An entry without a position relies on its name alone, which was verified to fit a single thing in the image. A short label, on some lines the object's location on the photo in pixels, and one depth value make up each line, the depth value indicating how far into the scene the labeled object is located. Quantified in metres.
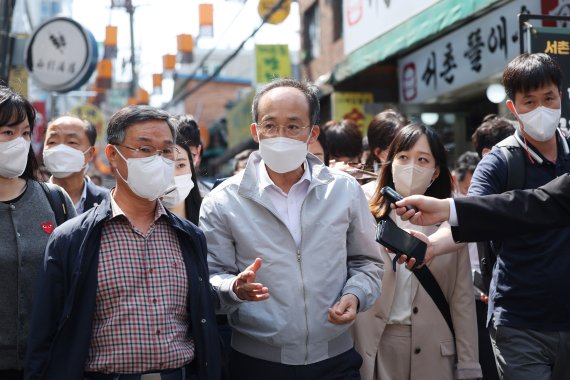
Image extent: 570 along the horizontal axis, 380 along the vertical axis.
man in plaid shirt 3.30
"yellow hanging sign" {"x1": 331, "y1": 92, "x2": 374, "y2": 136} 14.16
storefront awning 9.36
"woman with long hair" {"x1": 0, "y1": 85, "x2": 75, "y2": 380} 3.63
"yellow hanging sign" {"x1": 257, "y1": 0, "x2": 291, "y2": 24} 16.38
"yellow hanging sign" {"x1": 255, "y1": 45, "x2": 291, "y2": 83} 19.75
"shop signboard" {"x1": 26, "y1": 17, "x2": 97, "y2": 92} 11.13
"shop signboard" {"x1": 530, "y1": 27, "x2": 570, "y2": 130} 5.61
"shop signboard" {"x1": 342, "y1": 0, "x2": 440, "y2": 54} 11.93
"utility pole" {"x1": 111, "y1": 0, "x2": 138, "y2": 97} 24.20
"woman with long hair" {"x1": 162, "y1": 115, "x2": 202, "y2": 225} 4.88
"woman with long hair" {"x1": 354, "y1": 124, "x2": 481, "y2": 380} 4.41
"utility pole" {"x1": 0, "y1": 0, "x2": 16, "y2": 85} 10.53
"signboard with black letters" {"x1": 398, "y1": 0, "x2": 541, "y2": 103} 9.90
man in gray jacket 3.69
